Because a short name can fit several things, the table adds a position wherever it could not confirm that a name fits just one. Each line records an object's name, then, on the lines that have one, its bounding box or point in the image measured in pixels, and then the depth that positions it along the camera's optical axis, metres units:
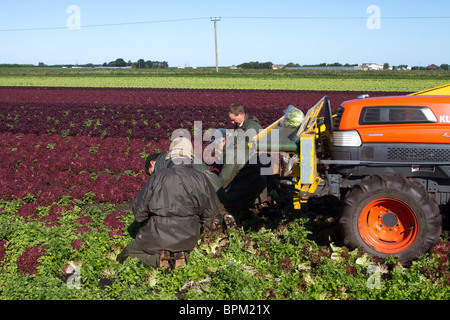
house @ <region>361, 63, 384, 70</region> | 113.46
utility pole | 65.71
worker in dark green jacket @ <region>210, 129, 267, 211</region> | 6.87
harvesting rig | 5.16
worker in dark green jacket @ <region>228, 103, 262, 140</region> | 7.53
